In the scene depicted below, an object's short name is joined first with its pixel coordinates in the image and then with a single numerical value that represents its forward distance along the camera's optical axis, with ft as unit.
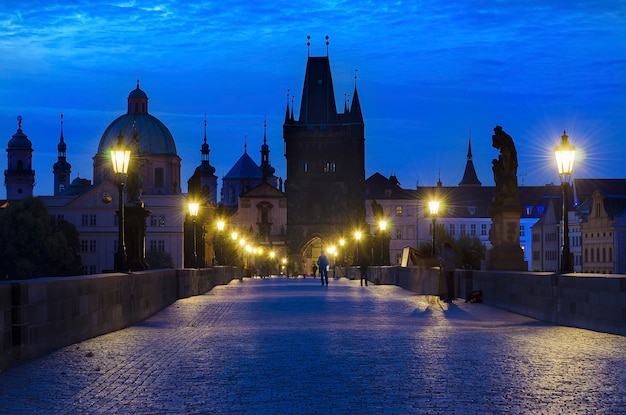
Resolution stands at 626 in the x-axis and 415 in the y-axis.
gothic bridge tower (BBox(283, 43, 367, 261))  501.97
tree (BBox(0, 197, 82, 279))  384.47
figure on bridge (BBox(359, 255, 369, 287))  193.77
